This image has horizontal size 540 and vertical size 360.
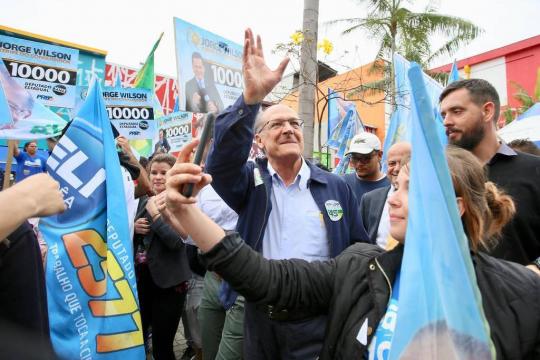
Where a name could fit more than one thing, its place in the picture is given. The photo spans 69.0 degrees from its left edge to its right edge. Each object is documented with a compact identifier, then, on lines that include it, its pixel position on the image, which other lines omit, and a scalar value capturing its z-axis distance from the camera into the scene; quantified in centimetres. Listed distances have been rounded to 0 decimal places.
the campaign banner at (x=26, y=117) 283
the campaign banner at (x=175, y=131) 715
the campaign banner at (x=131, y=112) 538
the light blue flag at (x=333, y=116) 664
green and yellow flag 589
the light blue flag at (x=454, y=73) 480
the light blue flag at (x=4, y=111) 232
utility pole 469
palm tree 1509
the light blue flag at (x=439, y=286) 91
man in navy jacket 177
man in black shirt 215
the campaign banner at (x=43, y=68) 469
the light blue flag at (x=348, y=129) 657
